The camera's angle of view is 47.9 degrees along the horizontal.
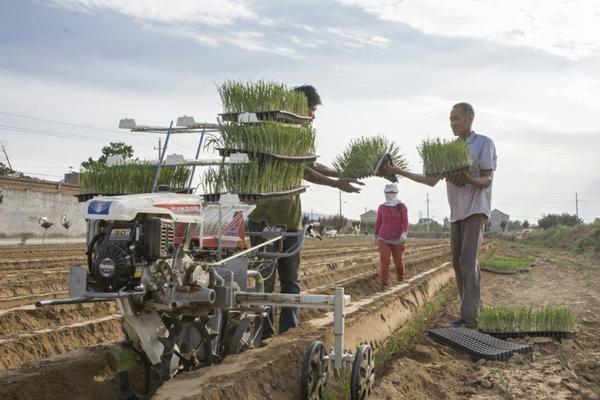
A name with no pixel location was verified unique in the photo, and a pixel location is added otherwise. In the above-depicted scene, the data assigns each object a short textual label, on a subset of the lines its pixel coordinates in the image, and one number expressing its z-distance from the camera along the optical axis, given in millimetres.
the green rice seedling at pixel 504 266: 15570
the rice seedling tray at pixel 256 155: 4957
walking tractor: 3701
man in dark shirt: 5770
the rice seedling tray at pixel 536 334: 6262
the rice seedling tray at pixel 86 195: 4619
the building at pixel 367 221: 79525
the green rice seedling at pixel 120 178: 4633
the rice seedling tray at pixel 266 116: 5305
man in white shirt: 6691
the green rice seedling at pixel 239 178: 4805
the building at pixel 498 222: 67250
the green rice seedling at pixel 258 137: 4953
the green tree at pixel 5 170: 40666
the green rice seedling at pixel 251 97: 5305
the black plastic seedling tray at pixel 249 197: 4812
